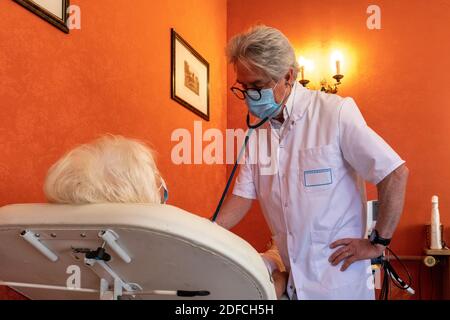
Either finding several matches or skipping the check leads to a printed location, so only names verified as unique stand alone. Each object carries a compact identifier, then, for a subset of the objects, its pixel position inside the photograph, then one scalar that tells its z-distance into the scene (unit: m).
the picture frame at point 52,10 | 1.61
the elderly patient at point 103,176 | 0.93
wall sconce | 3.76
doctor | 1.48
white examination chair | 0.78
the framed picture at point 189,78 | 2.90
